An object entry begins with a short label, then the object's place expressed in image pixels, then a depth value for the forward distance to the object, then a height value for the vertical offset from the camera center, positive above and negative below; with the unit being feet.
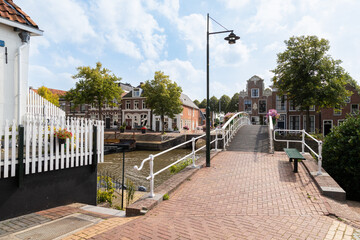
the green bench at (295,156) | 22.67 -3.38
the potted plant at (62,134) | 16.90 -0.90
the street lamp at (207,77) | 27.20 +5.65
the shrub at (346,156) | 22.57 -3.51
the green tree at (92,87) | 101.50 +15.80
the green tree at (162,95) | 112.06 +13.48
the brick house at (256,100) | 122.42 +12.73
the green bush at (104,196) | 22.81 -7.50
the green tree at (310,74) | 68.59 +15.24
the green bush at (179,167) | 27.12 -5.43
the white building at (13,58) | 21.33 +6.21
